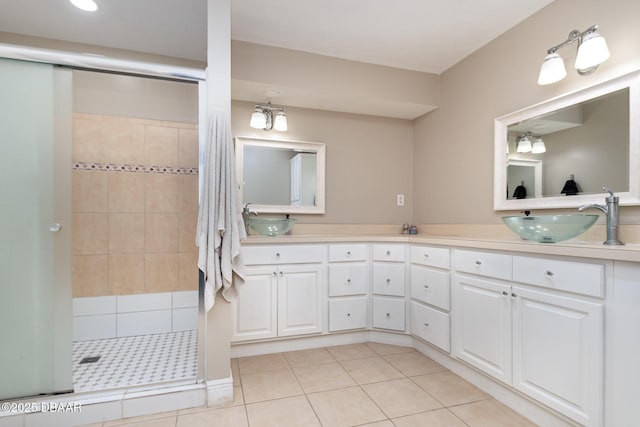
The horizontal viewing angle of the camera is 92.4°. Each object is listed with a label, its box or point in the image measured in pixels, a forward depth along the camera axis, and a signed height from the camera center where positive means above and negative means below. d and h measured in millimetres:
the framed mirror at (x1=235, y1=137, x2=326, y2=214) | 2668 +345
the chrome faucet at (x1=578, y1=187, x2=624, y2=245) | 1454 -13
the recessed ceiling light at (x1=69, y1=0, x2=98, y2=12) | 1941 +1339
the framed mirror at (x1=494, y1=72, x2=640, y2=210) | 1534 +369
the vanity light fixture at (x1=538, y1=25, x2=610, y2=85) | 1527 +824
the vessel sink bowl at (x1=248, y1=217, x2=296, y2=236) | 2428 -98
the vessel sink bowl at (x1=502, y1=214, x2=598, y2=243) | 1458 -66
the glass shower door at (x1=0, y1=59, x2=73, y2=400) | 1505 -92
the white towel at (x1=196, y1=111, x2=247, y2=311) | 1610 -6
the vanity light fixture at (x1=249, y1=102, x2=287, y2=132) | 2582 +815
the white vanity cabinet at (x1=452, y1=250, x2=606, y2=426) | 1267 -555
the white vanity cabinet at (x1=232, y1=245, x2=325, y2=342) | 2246 -609
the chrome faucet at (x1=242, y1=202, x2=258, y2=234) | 2518 -1
